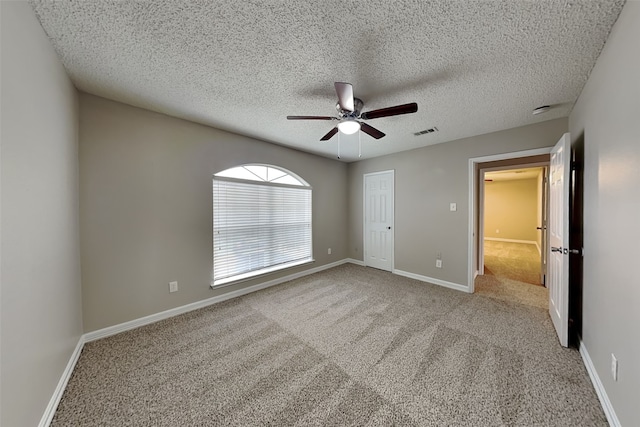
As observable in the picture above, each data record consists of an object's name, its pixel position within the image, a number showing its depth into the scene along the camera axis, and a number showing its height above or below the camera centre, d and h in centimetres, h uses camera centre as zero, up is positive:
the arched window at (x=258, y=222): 304 -17
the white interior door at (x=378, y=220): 429 -19
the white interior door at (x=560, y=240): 196 -30
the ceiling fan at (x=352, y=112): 161 +84
